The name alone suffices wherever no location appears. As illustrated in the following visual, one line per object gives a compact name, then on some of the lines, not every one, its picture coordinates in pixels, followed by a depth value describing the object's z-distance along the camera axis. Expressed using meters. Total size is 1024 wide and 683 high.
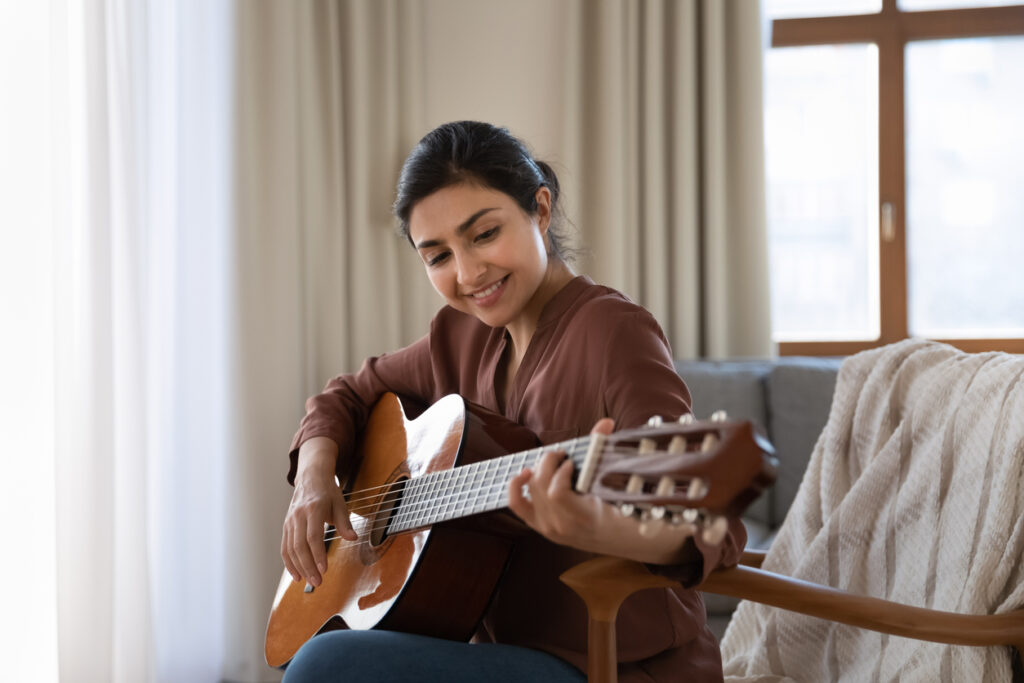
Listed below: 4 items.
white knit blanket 1.20
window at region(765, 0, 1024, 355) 3.16
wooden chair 1.09
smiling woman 0.96
